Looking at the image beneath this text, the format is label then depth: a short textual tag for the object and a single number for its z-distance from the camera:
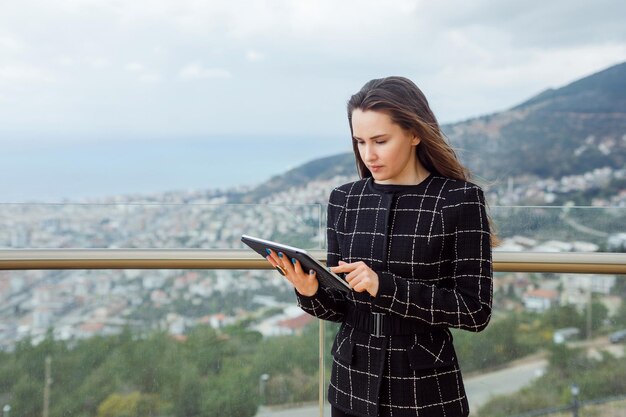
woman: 1.33
